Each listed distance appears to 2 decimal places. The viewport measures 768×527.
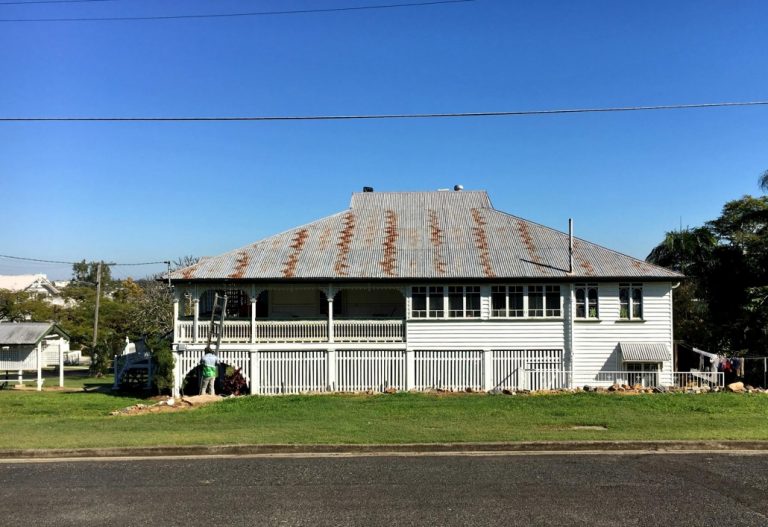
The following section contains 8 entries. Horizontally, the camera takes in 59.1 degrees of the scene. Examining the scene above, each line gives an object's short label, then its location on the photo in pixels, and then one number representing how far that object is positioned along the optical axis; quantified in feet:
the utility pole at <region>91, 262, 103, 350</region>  156.71
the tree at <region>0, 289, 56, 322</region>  177.58
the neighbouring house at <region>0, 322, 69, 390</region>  86.38
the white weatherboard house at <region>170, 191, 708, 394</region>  74.18
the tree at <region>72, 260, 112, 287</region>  364.79
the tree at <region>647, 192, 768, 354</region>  93.04
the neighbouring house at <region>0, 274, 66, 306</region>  284.41
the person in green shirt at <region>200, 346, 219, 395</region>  68.54
